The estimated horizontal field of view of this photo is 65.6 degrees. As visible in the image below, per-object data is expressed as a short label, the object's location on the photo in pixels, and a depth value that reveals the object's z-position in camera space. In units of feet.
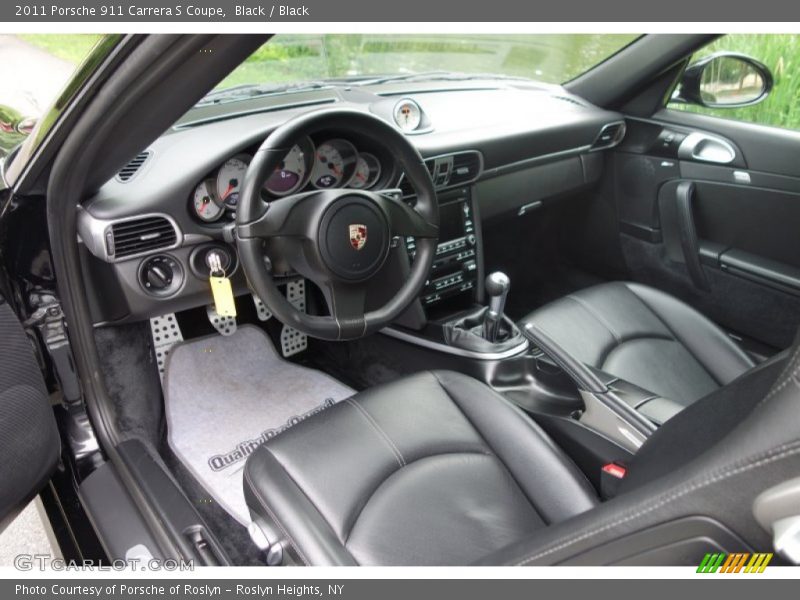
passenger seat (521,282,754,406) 5.71
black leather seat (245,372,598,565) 3.75
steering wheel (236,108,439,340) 4.49
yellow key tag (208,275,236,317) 5.18
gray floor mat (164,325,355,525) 6.21
